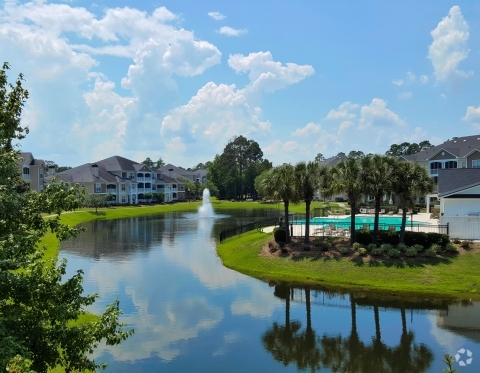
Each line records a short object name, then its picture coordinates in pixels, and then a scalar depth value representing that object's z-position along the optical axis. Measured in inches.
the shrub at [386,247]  1221.1
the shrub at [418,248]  1208.5
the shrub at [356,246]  1269.7
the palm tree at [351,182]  1272.1
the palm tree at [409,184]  1230.9
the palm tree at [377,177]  1253.7
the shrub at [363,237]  1307.8
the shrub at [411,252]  1186.0
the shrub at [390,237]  1283.2
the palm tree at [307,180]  1337.4
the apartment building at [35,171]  3322.6
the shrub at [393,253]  1192.8
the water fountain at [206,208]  3092.5
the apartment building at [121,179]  3816.4
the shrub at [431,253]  1186.0
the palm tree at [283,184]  1337.4
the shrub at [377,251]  1214.9
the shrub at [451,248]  1193.7
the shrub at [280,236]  1414.9
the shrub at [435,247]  1194.0
